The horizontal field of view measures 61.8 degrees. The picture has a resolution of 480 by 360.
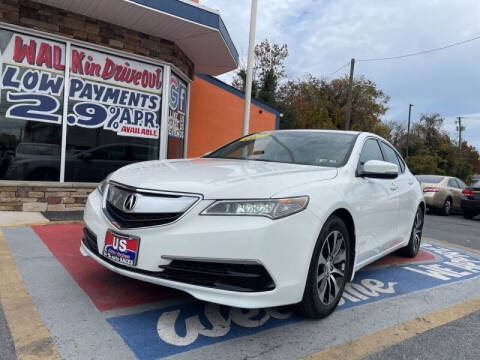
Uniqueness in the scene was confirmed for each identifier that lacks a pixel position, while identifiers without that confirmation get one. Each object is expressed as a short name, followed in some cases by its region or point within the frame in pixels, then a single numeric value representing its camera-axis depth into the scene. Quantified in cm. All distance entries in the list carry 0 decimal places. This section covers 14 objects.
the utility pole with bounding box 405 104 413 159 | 4639
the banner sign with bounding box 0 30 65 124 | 598
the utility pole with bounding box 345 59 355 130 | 2344
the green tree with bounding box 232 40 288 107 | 3503
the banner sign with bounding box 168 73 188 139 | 811
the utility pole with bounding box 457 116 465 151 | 5221
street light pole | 889
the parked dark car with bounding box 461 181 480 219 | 1227
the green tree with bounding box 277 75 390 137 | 3578
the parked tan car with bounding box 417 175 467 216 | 1302
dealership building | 603
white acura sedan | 242
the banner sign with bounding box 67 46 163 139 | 662
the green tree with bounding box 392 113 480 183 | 4041
